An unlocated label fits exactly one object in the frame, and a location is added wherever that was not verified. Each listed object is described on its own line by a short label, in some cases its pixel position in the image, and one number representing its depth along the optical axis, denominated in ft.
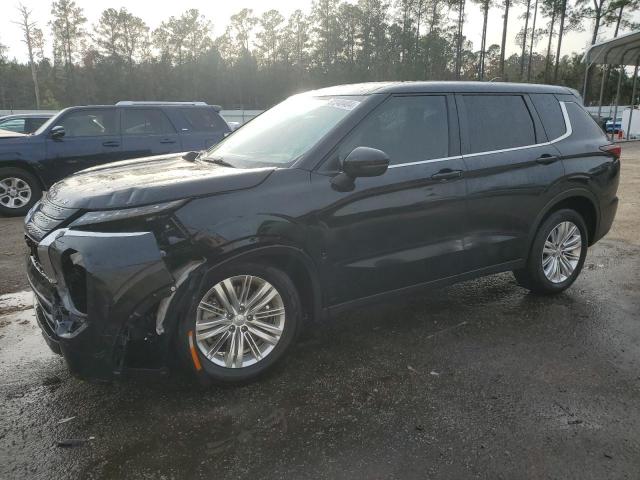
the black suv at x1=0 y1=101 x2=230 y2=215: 28.63
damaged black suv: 9.00
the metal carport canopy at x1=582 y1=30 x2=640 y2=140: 52.98
